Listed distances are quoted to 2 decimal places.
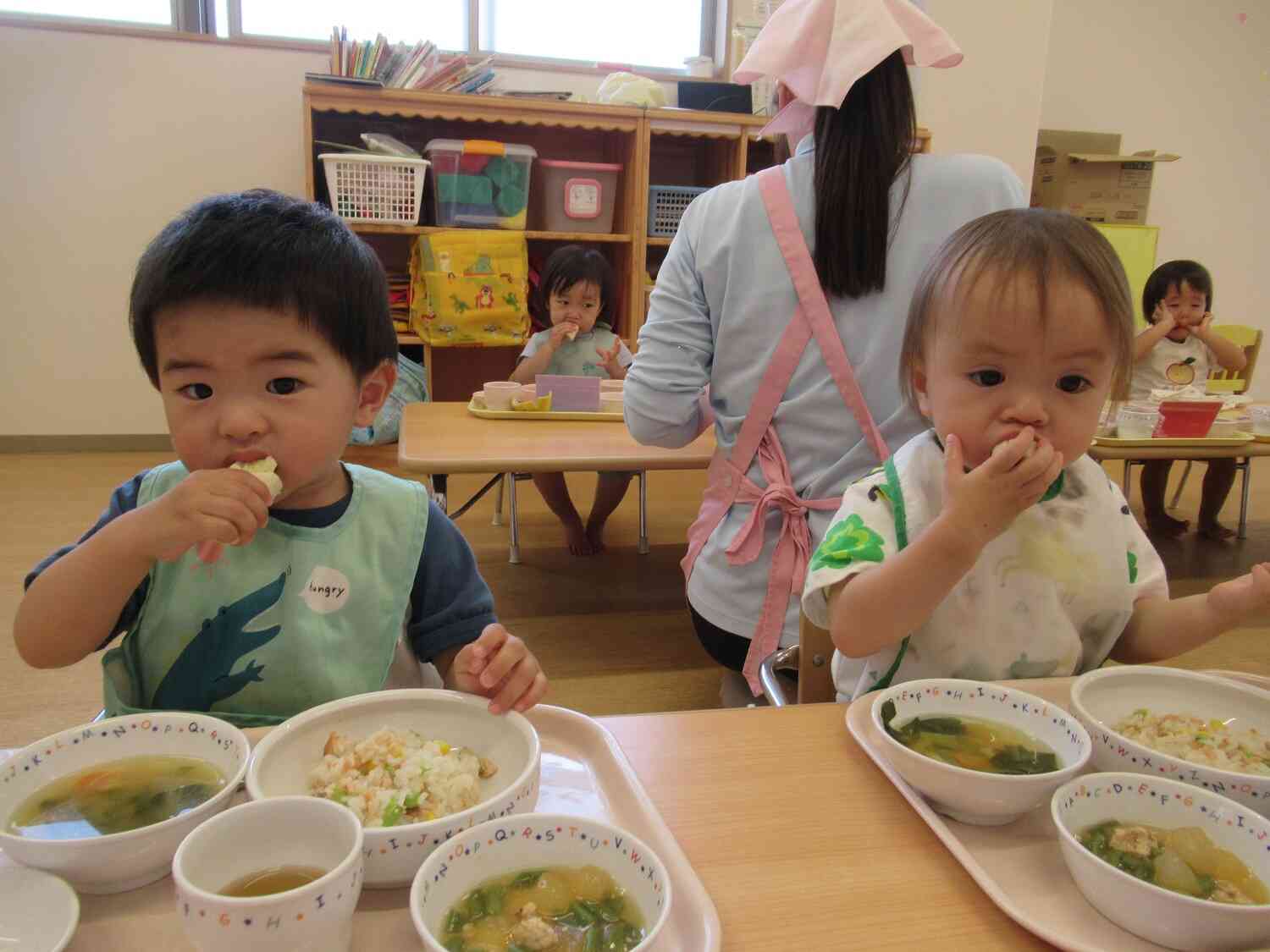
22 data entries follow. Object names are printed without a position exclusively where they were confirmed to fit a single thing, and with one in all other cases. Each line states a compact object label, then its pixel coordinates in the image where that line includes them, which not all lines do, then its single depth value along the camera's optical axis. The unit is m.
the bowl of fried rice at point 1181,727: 0.68
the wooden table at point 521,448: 1.93
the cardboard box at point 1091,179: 5.34
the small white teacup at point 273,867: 0.47
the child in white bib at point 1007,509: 0.87
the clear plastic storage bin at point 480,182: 4.10
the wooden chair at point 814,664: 1.15
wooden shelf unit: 4.12
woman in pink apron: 1.50
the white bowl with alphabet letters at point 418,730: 0.58
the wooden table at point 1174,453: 2.48
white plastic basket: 3.91
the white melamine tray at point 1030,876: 0.57
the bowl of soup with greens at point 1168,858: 0.54
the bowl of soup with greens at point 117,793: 0.55
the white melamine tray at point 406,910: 0.54
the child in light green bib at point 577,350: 3.56
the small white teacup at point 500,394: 2.50
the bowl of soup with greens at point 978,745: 0.66
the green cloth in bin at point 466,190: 4.15
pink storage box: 4.37
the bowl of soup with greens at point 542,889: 0.52
